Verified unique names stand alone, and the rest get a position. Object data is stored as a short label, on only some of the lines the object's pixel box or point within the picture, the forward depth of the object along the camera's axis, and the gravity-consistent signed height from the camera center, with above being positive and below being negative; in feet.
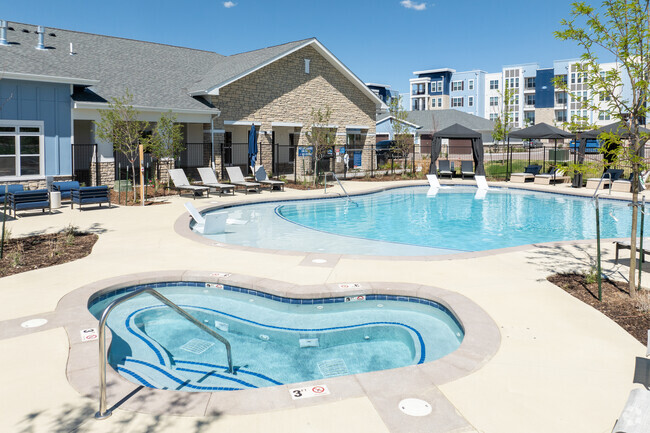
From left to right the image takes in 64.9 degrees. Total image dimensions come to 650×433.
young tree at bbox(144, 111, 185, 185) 64.39 +5.83
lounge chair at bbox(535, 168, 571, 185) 89.40 +1.73
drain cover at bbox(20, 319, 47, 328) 20.17 -5.59
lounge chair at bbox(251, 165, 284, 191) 74.79 +0.79
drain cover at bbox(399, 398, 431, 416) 13.89 -6.10
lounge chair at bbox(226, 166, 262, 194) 73.05 +1.03
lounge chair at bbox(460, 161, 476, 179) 99.62 +3.93
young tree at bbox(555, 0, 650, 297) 22.93 +5.70
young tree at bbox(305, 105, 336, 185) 82.89 +8.04
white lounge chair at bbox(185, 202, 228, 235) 42.29 -3.08
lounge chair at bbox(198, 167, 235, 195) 68.50 +0.64
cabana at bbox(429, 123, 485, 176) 91.30 +9.00
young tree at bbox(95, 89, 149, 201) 59.36 +6.62
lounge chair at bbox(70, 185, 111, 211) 52.85 -1.21
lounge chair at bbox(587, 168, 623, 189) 80.28 +1.49
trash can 53.78 -1.66
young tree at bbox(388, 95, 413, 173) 100.83 +9.82
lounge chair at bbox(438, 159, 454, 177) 99.25 +3.48
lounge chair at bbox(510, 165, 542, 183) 92.17 +2.27
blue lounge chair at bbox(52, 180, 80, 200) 56.54 -0.40
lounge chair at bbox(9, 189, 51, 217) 47.19 -1.59
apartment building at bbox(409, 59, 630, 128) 262.26 +54.48
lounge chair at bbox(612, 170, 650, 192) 75.92 +0.53
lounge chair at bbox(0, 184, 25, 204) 51.78 -0.63
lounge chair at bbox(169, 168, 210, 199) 64.75 +0.19
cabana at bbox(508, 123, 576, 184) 87.61 +9.57
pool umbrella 81.71 +6.47
